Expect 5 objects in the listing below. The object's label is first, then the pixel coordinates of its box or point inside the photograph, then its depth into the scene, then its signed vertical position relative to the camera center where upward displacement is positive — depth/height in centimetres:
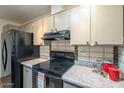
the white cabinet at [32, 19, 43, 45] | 230 +29
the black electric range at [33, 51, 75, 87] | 132 -39
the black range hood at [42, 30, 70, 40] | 159 +15
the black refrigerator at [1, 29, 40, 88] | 209 -21
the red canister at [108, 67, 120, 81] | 102 -33
